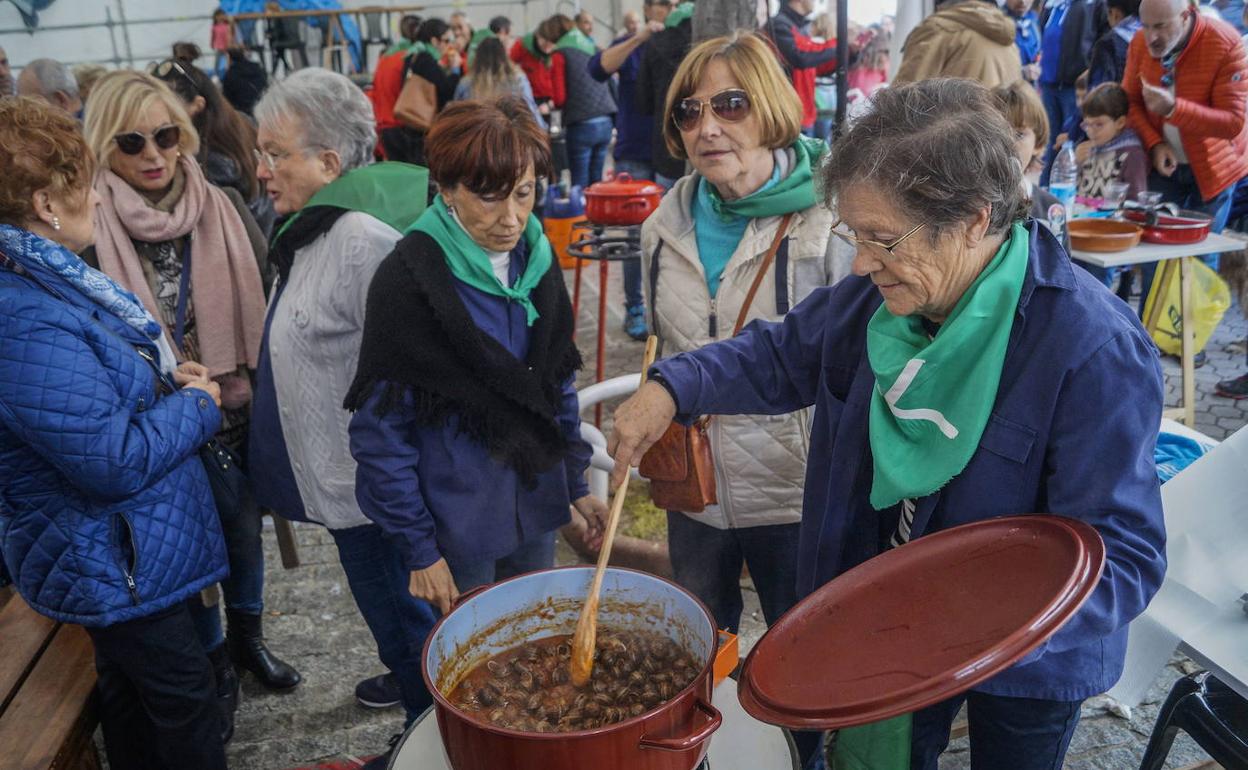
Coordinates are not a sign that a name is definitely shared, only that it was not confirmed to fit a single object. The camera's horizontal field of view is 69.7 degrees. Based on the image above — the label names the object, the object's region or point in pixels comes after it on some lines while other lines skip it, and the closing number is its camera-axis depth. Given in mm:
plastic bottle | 4984
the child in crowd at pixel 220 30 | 13117
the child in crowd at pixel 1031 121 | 3057
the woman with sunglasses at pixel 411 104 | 7637
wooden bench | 2289
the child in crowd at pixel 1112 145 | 5492
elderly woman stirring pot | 1382
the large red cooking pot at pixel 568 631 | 1311
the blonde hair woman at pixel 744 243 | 2250
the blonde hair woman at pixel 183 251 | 2836
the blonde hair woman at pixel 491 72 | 7137
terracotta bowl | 4633
